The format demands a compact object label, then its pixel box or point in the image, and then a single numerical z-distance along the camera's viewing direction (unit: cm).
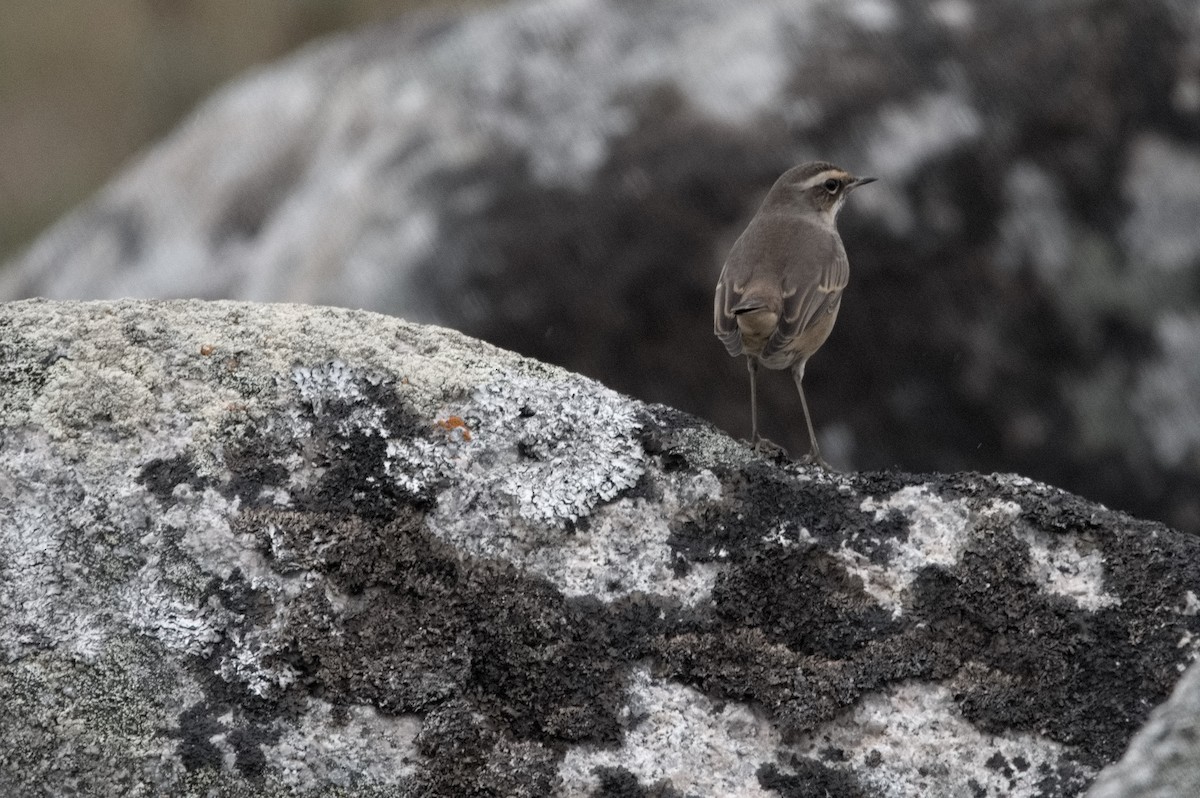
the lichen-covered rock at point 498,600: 700
